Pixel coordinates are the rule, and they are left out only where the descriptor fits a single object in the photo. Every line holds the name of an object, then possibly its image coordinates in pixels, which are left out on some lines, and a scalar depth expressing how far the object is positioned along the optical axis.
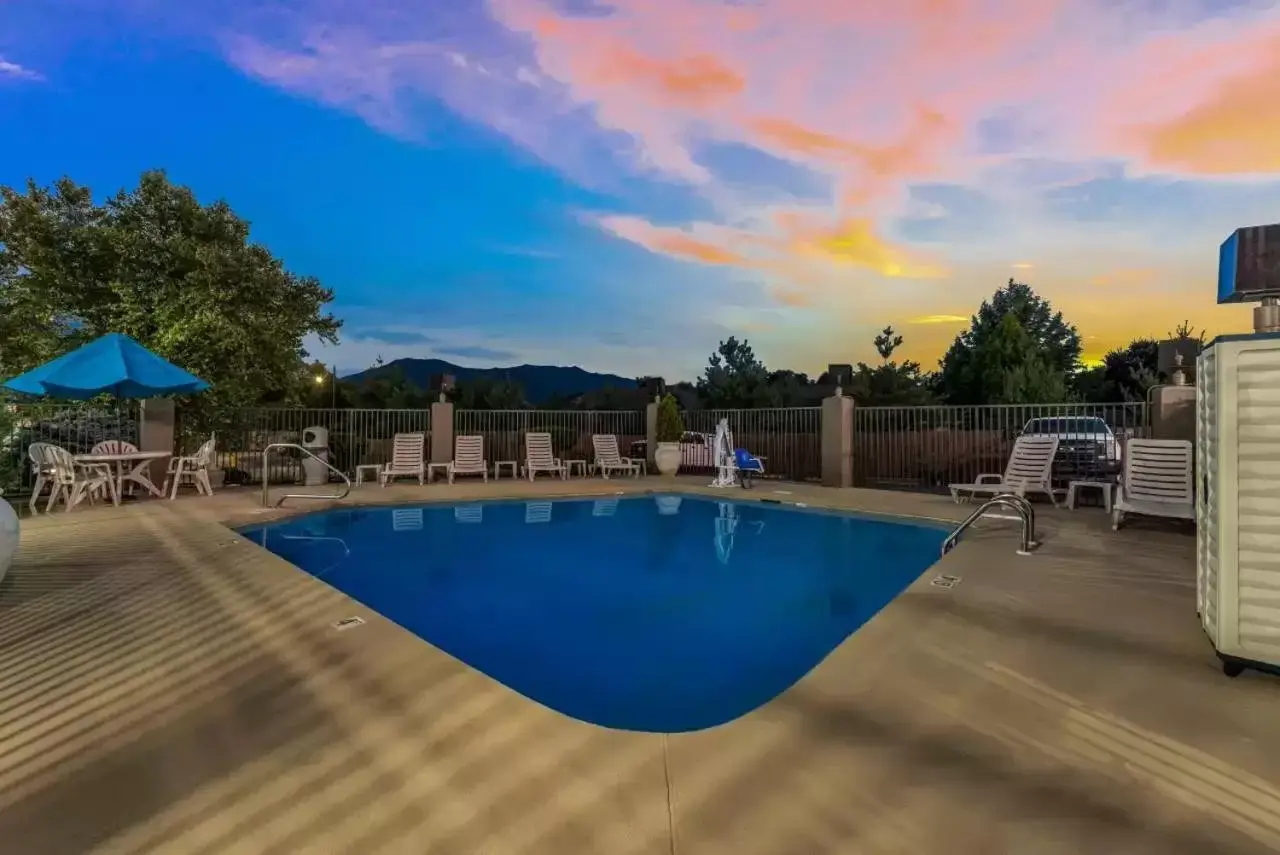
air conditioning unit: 2.61
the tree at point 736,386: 18.48
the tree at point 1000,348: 19.75
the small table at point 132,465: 8.61
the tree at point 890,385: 17.48
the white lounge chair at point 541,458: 13.29
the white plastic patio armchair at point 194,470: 9.78
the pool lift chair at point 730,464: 11.62
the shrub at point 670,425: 14.19
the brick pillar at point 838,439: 11.92
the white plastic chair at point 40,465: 8.32
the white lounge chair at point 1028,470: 8.52
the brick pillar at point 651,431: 14.71
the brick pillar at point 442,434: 13.27
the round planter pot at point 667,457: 13.97
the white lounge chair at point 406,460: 12.11
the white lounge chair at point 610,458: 13.96
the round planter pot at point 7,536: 4.04
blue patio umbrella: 7.96
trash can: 12.02
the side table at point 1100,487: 8.23
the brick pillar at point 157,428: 10.16
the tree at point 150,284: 11.50
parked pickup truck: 9.63
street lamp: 18.59
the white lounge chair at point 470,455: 12.77
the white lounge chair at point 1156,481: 6.48
